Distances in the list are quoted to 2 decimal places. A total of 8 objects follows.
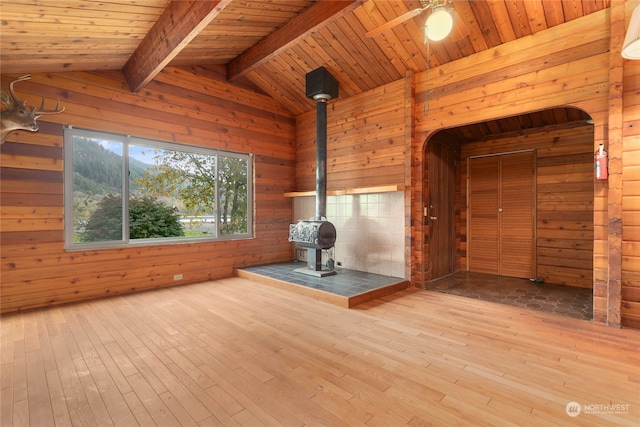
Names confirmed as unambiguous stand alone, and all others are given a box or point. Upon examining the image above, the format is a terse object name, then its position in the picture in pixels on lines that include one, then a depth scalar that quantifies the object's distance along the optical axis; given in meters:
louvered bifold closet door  4.88
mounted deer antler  2.95
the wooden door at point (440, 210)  4.66
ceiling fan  2.45
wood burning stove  4.50
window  3.77
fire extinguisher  2.90
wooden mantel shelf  4.30
